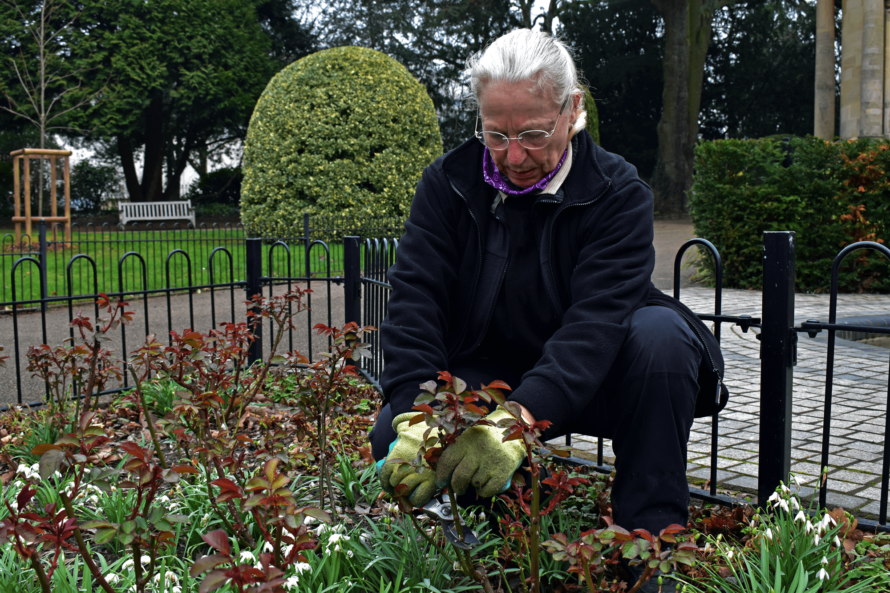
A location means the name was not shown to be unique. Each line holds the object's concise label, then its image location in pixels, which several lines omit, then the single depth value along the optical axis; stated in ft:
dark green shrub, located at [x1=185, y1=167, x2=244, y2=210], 89.25
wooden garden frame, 41.37
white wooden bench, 66.90
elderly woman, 5.97
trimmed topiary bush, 43.83
